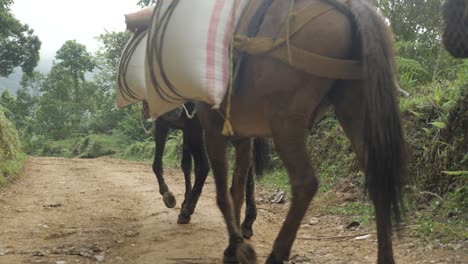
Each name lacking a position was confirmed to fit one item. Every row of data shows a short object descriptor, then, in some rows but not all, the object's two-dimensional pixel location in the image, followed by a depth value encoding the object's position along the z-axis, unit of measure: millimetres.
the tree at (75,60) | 30562
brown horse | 2619
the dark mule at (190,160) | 4807
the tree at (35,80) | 34231
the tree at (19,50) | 22156
